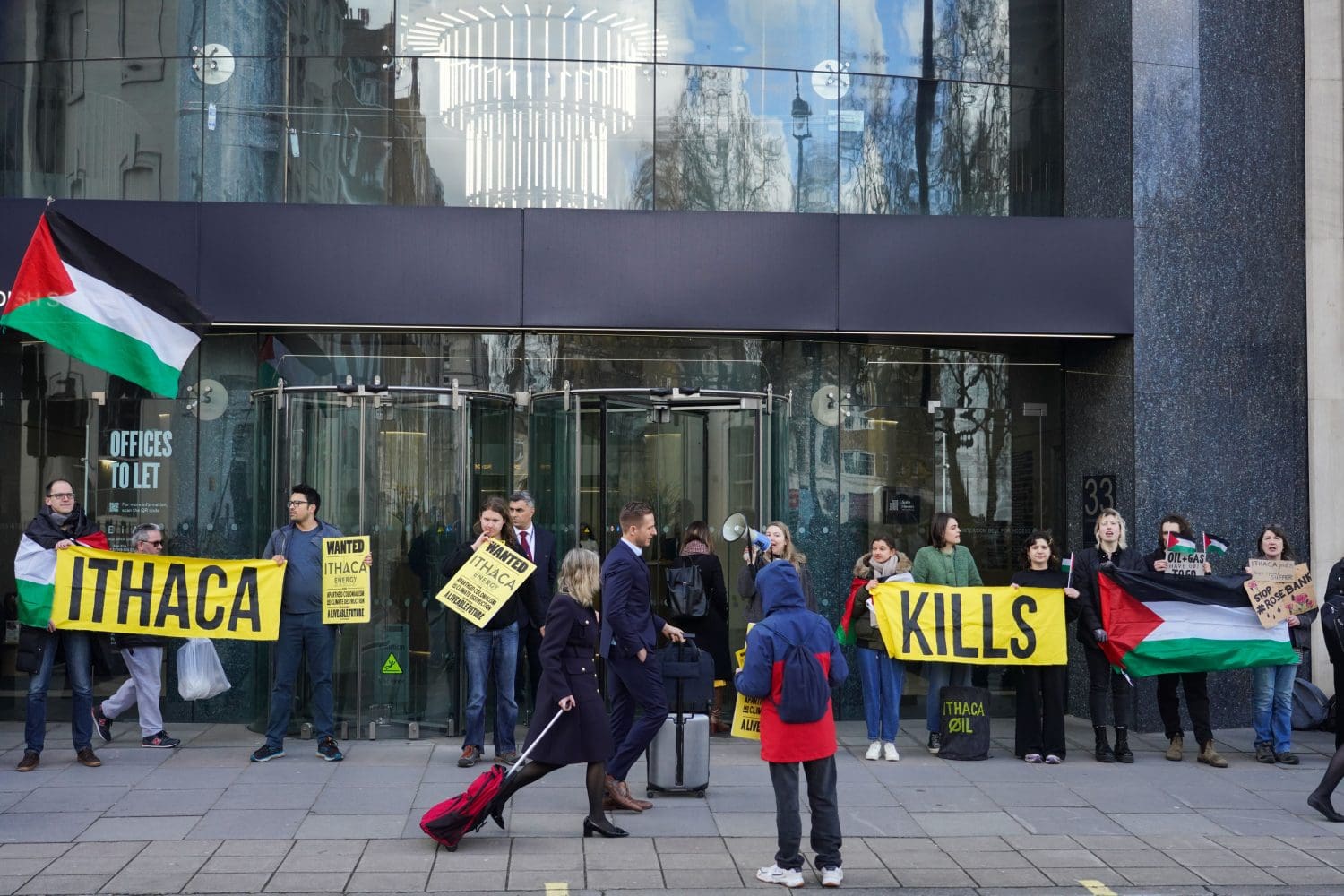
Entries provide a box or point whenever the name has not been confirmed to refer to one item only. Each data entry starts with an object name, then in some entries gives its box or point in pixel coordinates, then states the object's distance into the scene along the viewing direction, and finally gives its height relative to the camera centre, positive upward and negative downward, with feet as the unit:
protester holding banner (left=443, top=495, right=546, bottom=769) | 33.37 -4.73
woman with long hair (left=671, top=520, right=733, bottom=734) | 36.35 -3.68
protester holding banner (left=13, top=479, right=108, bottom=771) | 32.81 -4.03
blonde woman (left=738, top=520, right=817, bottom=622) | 32.78 -2.40
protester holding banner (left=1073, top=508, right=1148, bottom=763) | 35.06 -4.06
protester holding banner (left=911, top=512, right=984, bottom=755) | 36.19 -2.74
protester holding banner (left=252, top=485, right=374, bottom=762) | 34.04 -3.77
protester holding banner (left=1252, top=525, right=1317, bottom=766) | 35.09 -5.88
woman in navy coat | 25.31 -4.32
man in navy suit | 28.14 -3.60
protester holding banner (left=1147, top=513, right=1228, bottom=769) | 34.96 -6.21
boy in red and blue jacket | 23.20 -4.71
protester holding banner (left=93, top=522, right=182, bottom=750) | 35.37 -5.90
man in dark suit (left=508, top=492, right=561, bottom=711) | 33.76 -2.17
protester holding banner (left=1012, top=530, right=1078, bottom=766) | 34.99 -6.10
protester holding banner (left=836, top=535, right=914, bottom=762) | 35.32 -4.83
